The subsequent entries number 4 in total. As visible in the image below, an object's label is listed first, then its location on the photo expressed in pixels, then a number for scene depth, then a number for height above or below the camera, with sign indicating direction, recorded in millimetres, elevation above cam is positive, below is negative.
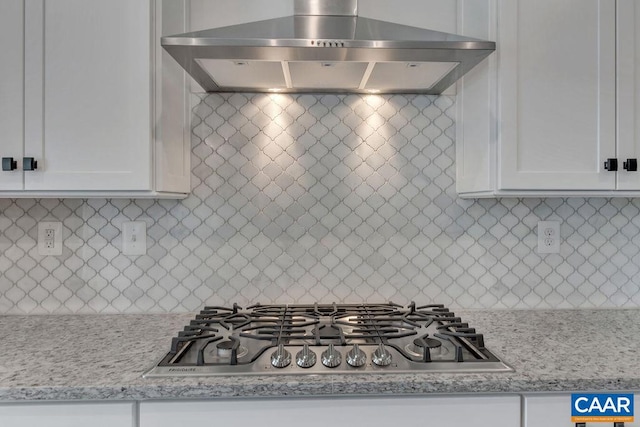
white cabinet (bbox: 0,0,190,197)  1312 +411
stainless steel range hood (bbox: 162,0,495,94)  1152 +506
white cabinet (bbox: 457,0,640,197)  1364 +422
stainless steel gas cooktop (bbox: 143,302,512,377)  1055 -358
